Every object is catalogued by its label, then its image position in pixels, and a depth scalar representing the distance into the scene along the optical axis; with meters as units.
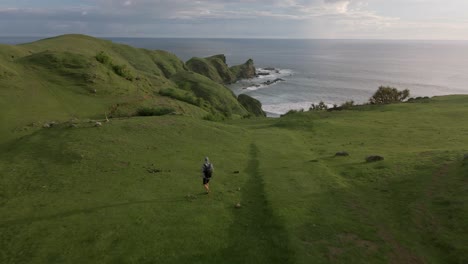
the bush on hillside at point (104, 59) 85.19
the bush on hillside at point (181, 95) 82.12
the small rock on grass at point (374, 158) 34.66
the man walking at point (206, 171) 24.67
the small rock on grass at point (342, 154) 38.50
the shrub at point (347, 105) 79.56
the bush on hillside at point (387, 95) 97.12
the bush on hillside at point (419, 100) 81.83
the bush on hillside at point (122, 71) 82.75
